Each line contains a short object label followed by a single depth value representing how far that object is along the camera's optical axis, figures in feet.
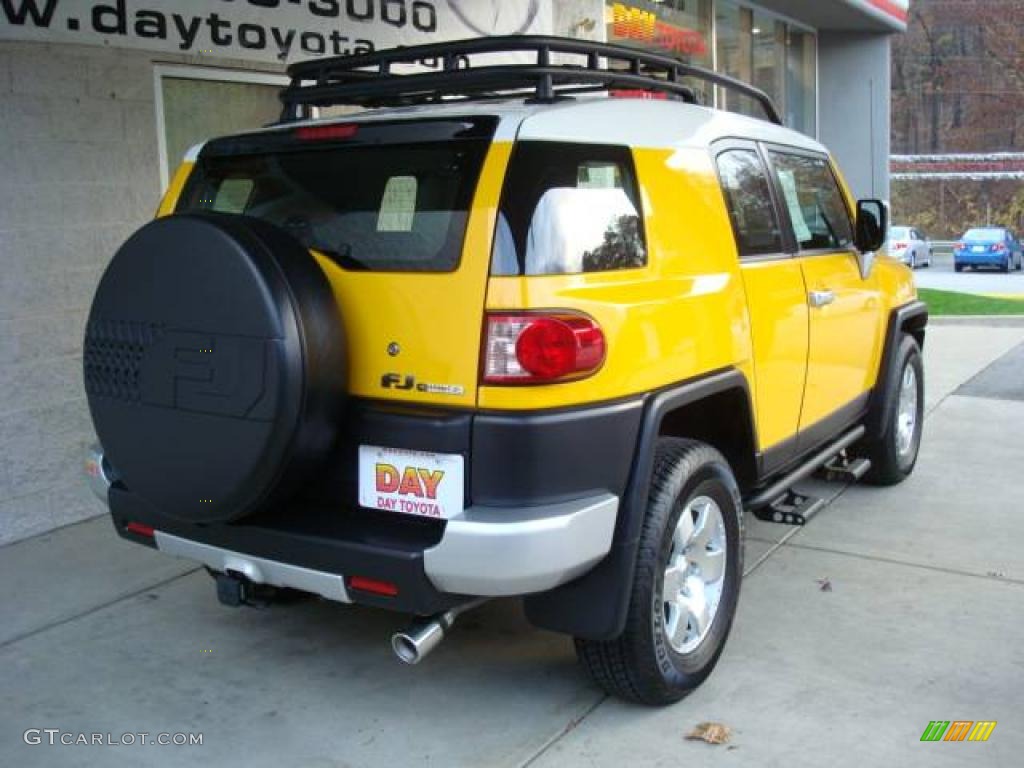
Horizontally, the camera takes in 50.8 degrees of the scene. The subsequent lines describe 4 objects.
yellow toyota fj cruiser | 10.01
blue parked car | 109.19
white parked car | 109.70
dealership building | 17.99
